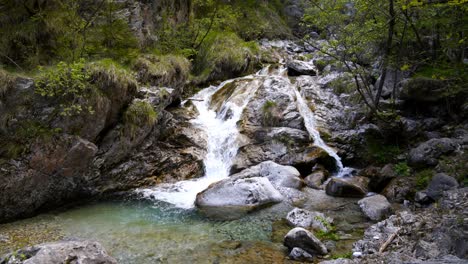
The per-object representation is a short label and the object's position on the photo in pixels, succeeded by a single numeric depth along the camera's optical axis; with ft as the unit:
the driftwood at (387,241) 19.34
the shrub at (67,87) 25.71
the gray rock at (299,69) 61.05
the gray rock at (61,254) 16.16
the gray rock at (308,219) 24.70
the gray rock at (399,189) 30.12
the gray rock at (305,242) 20.49
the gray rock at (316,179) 35.55
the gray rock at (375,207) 26.43
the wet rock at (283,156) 38.75
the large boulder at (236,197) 29.04
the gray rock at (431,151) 32.87
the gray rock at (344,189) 32.35
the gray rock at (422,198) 27.69
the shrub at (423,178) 30.45
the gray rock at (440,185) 26.96
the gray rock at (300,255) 19.93
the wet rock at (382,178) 33.22
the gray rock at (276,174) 34.24
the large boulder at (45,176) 25.44
